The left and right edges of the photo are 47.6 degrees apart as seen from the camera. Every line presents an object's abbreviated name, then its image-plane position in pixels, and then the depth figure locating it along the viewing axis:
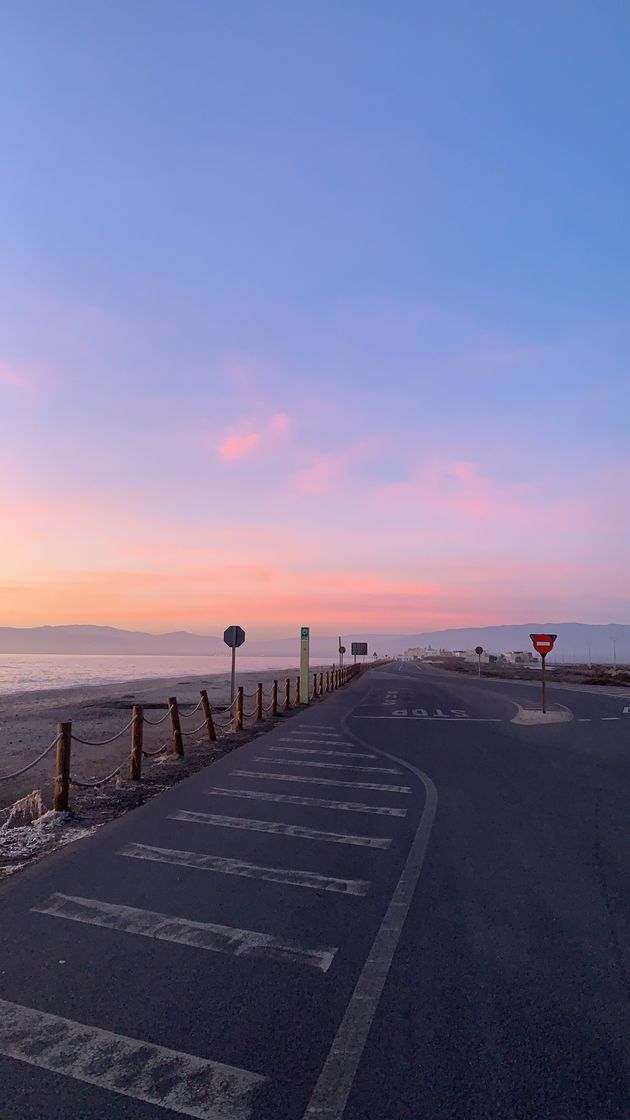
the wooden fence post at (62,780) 9.25
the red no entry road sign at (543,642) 23.44
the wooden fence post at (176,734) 14.66
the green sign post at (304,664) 30.53
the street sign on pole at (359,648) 76.61
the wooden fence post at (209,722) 17.56
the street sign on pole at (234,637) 24.70
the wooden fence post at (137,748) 12.00
